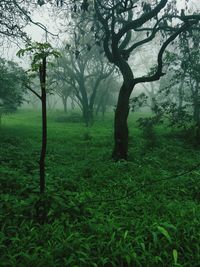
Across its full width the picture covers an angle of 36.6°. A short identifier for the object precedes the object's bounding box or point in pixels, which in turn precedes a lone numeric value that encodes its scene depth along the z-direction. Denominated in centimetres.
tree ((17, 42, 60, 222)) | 502
